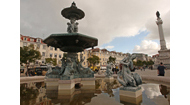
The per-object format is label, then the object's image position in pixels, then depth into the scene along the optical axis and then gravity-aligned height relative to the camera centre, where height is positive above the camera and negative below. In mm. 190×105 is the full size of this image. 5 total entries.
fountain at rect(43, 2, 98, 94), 5266 -344
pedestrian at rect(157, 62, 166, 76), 7814 -1448
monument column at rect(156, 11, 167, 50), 35862 +7511
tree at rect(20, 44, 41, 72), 21719 -108
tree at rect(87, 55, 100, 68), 44719 -2790
